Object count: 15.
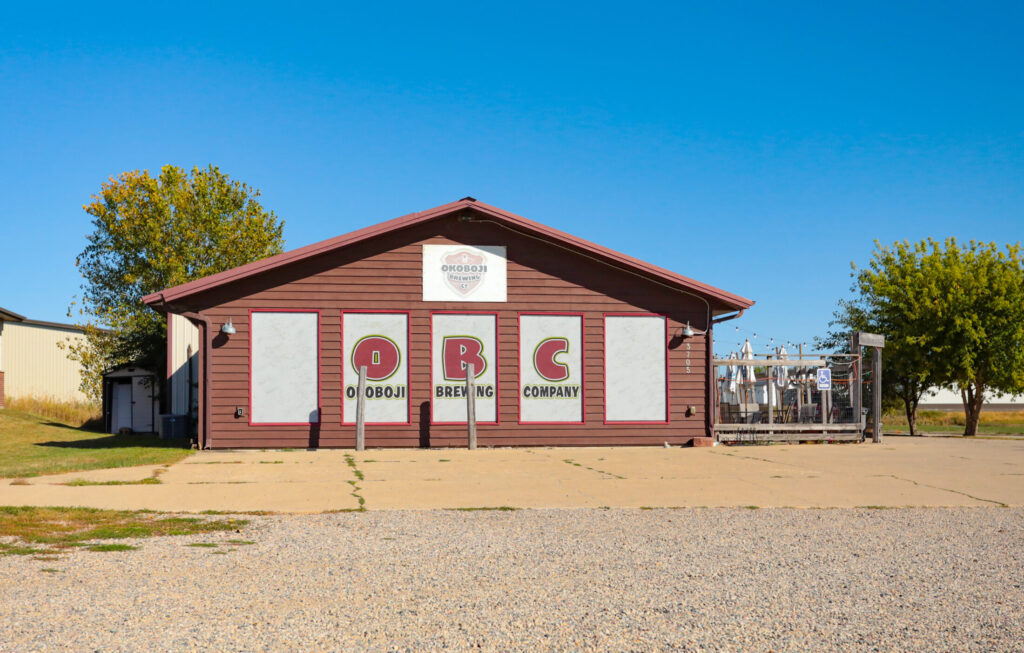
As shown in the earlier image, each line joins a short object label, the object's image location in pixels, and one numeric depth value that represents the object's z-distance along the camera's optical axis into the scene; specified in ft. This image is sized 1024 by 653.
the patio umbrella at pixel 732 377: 72.01
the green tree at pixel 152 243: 117.80
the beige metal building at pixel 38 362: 132.16
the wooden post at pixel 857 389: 67.36
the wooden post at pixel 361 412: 58.08
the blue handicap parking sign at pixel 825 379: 66.15
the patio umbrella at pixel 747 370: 72.25
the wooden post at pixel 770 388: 65.77
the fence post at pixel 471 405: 59.41
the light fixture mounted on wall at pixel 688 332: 63.82
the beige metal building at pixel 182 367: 74.59
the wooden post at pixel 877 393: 68.28
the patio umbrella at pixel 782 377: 70.46
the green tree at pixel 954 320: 95.04
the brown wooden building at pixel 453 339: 59.21
